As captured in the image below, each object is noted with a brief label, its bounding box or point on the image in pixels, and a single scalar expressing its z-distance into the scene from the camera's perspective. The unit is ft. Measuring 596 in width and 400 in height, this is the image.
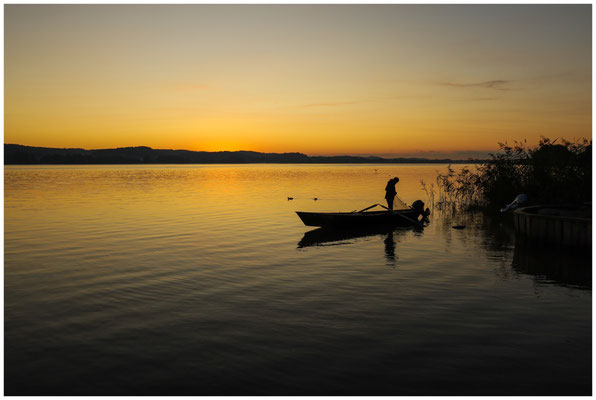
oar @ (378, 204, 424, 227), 93.76
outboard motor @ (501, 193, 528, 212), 94.48
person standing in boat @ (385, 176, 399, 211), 100.32
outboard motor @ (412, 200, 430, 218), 99.40
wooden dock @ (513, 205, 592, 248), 63.62
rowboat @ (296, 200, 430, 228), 84.84
